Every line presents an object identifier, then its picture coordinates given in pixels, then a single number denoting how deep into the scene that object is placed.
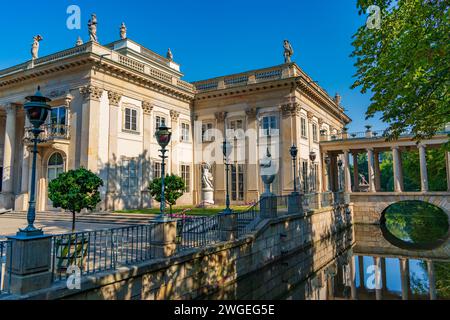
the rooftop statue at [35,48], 23.36
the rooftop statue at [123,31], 27.23
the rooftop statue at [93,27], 20.98
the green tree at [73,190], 10.30
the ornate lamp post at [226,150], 11.38
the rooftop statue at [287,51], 24.50
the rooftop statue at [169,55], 31.99
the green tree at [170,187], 14.62
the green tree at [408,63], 8.84
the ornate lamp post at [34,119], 5.52
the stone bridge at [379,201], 24.90
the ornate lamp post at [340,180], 33.93
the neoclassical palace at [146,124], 20.28
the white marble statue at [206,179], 23.89
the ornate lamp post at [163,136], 8.72
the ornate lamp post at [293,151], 16.49
